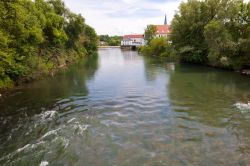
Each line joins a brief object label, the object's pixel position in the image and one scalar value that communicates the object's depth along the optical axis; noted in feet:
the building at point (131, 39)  313.63
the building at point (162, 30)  265.75
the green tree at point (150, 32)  186.32
